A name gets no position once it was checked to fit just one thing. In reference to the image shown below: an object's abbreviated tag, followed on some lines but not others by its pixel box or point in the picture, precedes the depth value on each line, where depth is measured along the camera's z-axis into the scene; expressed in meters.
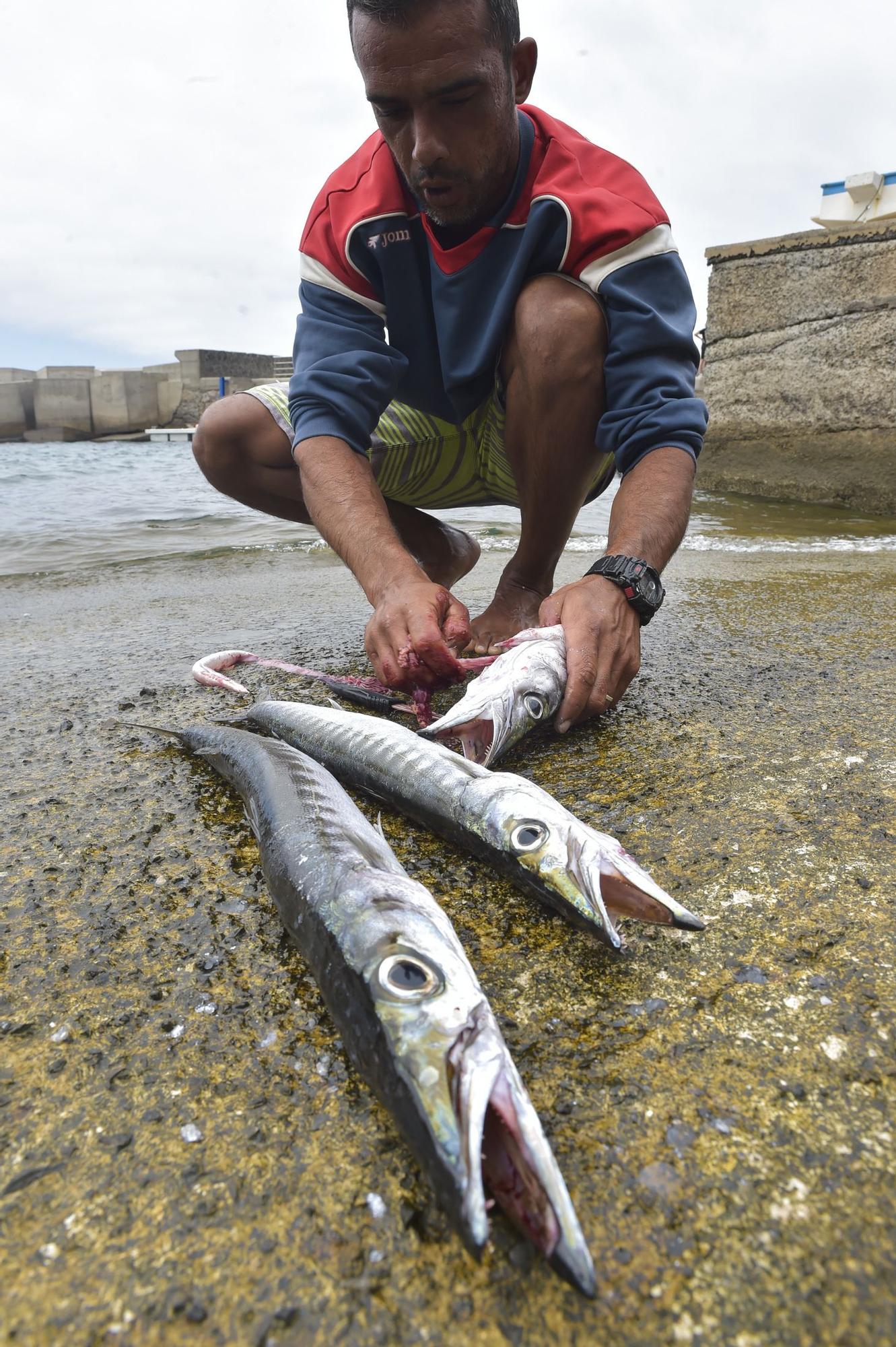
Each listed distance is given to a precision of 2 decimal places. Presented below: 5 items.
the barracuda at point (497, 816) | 0.45
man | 0.77
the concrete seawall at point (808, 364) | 2.48
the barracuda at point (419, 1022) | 0.28
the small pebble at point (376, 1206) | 0.32
